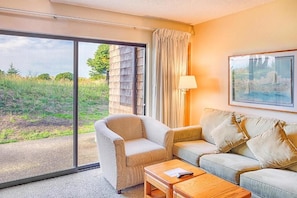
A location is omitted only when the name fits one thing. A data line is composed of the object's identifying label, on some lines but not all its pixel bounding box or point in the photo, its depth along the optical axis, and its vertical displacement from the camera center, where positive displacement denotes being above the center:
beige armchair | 2.65 -0.69
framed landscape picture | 2.81 +0.21
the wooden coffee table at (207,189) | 1.84 -0.81
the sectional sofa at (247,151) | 2.14 -0.71
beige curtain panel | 3.81 +0.39
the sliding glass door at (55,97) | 2.93 -0.04
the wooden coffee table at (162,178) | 2.08 -0.80
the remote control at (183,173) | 2.16 -0.77
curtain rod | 2.73 +1.05
